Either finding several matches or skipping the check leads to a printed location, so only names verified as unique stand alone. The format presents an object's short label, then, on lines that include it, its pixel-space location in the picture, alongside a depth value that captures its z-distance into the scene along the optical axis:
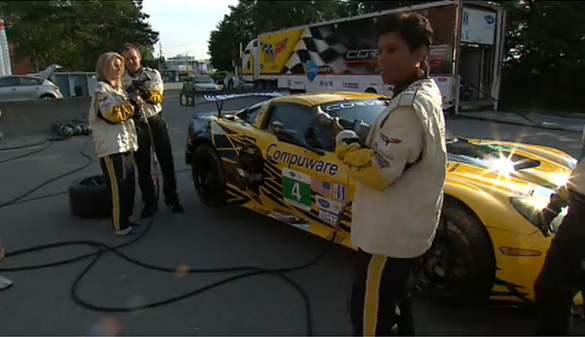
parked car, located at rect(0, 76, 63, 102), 15.60
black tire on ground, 4.71
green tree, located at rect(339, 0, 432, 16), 11.16
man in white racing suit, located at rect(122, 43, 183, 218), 4.56
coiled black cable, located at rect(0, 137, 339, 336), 2.96
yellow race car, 2.50
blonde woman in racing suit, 4.00
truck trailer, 12.60
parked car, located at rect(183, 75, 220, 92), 28.62
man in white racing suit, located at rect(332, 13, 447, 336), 1.66
